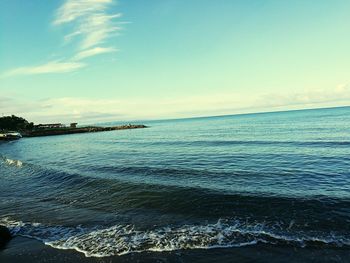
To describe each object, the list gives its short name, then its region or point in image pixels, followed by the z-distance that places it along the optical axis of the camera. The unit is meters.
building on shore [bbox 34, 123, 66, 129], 134.73
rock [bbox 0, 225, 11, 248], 11.53
